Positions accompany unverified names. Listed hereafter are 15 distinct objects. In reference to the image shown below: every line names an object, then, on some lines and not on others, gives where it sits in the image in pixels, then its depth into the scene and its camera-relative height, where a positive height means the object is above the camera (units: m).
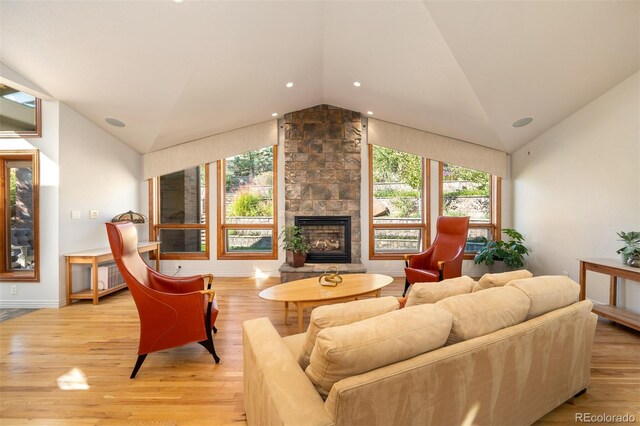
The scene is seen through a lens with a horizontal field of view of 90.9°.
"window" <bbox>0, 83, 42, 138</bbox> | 3.99 +1.28
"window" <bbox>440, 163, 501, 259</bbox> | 5.89 +0.29
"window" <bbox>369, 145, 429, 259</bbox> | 5.96 +0.28
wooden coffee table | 2.95 -0.78
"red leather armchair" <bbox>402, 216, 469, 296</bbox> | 4.08 -0.61
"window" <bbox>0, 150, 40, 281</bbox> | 4.18 -0.03
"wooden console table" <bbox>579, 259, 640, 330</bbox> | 3.03 -0.76
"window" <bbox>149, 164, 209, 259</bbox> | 5.95 +0.04
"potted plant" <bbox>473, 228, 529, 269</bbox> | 4.98 -0.62
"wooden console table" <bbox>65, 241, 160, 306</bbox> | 4.07 -0.67
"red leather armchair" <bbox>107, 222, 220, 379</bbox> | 2.45 -0.79
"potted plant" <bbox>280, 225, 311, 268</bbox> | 5.24 -0.52
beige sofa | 1.12 -0.65
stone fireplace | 5.79 +0.92
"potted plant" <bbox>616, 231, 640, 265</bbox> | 3.17 -0.34
